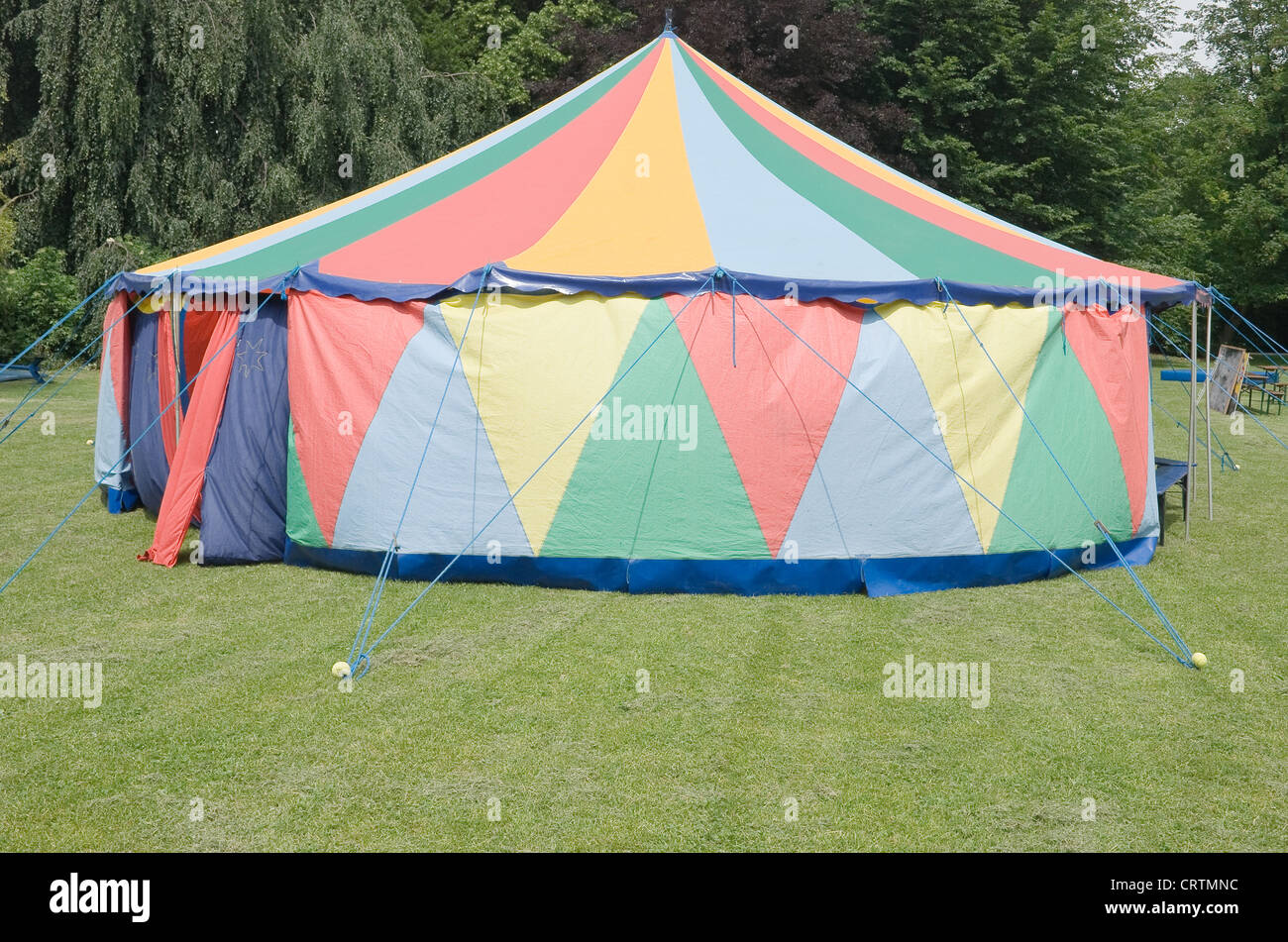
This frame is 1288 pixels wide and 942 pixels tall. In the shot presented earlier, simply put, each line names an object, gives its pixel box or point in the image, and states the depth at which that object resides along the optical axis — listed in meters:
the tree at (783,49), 18.95
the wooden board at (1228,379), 15.21
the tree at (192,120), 15.91
